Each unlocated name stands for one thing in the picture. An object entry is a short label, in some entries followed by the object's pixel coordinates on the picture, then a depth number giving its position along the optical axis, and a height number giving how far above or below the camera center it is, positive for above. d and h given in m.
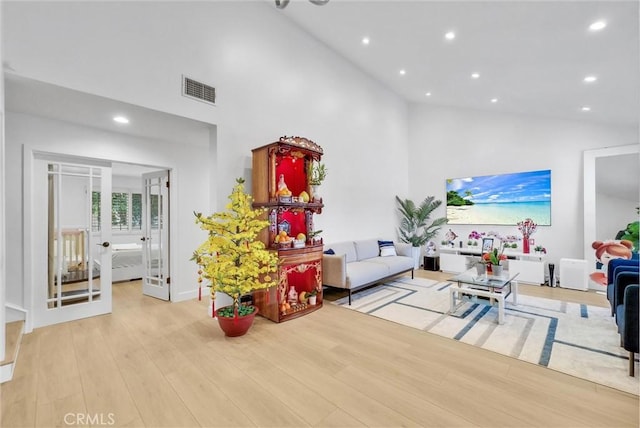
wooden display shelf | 3.61 -0.03
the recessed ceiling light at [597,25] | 2.84 +1.96
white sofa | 4.21 -0.87
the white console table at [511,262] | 5.23 -0.98
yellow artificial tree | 3.06 -0.43
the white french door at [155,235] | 4.54 -0.31
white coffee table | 3.46 -1.00
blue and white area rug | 2.46 -1.34
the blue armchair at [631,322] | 2.18 -0.87
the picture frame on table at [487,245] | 4.88 -0.55
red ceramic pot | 3.02 -1.20
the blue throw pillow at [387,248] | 5.84 -0.71
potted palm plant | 6.92 -0.20
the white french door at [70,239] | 3.38 -0.29
